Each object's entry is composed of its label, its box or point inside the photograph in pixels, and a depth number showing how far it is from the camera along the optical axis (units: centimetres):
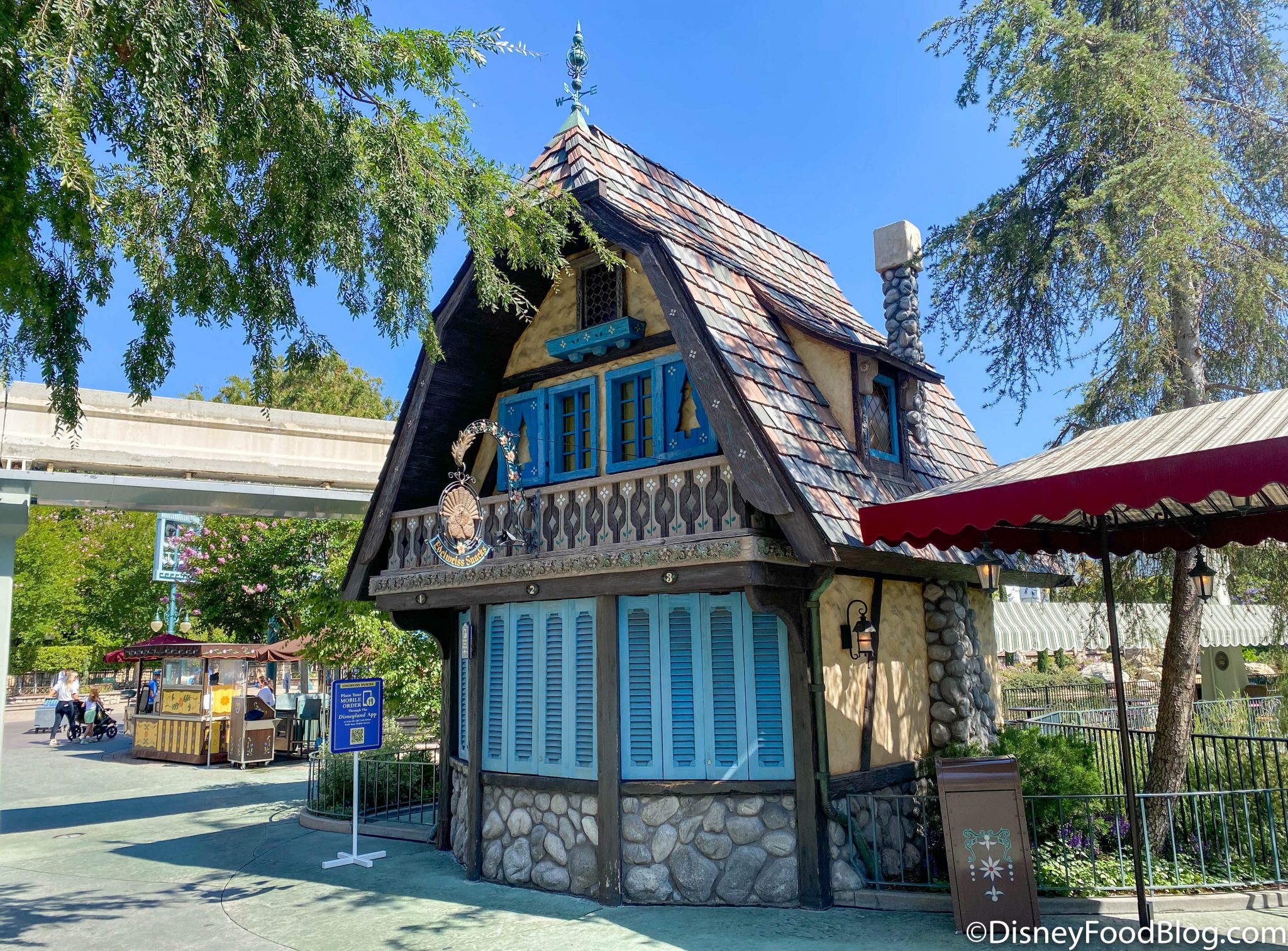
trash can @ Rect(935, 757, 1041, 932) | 775
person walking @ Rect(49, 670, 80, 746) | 2773
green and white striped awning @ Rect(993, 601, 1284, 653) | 2044
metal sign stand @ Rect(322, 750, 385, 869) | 1112
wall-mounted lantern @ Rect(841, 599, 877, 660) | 964
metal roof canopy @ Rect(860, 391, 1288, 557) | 634
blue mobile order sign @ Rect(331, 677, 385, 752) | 1177
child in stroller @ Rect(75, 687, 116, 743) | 2820
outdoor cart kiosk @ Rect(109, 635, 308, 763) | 2189
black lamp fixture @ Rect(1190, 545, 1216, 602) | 909
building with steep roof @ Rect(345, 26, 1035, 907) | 899
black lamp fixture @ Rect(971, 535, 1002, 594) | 955
